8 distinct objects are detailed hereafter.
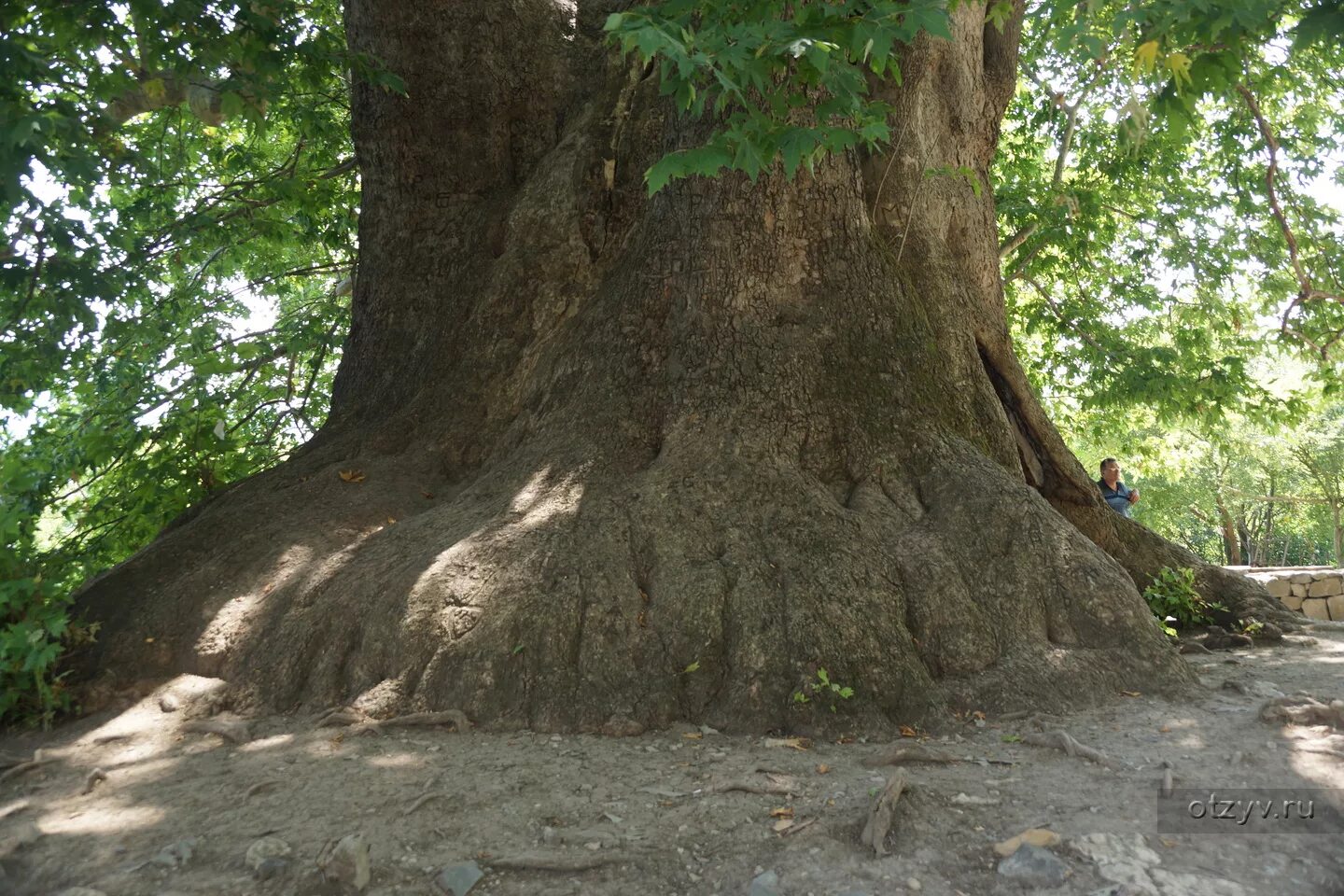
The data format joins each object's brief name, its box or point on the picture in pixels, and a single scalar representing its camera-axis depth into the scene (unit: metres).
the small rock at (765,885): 2.78
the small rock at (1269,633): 6.33
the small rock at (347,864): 2.80
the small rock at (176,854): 2.99
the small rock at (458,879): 2.82
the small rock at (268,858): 2.88
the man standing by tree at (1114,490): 9.23
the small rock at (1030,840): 2.93
